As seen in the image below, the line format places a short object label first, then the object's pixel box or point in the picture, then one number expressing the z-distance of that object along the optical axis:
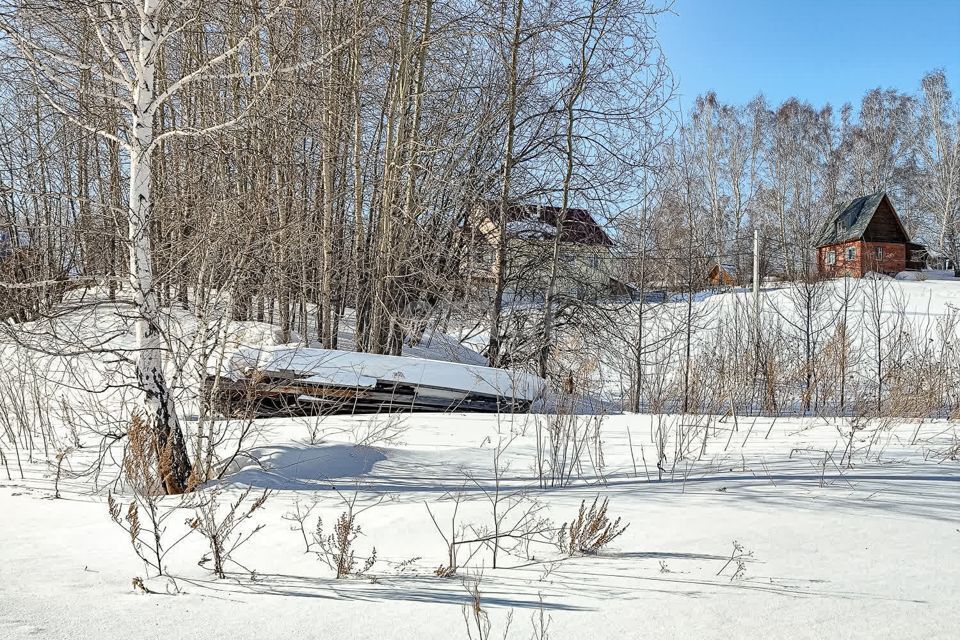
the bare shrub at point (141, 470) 3.76
